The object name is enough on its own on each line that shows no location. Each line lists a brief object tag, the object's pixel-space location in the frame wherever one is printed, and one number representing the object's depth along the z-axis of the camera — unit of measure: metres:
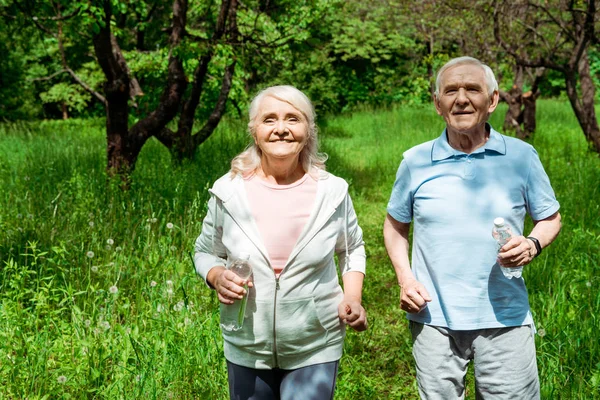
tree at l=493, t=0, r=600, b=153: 8.47
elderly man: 2.24
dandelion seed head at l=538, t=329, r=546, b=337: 3.35
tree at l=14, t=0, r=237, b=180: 6.85
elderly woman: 2.15
